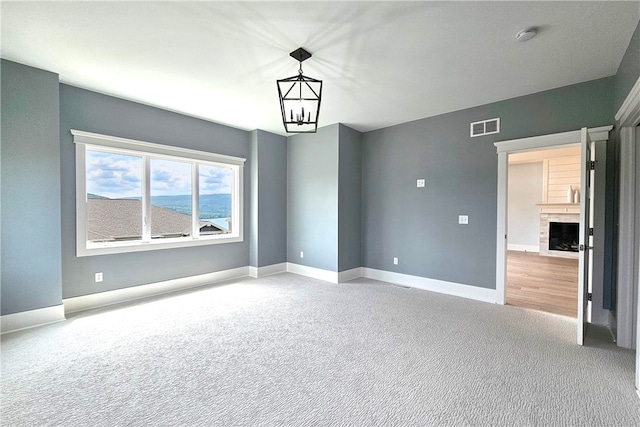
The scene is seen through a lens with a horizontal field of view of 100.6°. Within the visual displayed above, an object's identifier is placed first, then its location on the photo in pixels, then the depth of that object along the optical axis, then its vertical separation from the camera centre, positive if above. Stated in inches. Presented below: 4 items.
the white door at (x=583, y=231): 97.7 -7.8
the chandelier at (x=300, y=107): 91.3 +36.3
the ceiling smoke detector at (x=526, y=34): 85.9 +57.6
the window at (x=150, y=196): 136.1 +7.7
